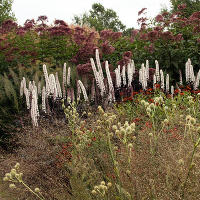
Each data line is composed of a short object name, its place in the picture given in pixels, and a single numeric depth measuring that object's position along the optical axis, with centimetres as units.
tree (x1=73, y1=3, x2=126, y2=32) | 3350
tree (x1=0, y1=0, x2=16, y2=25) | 2051
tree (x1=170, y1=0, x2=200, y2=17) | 2384
